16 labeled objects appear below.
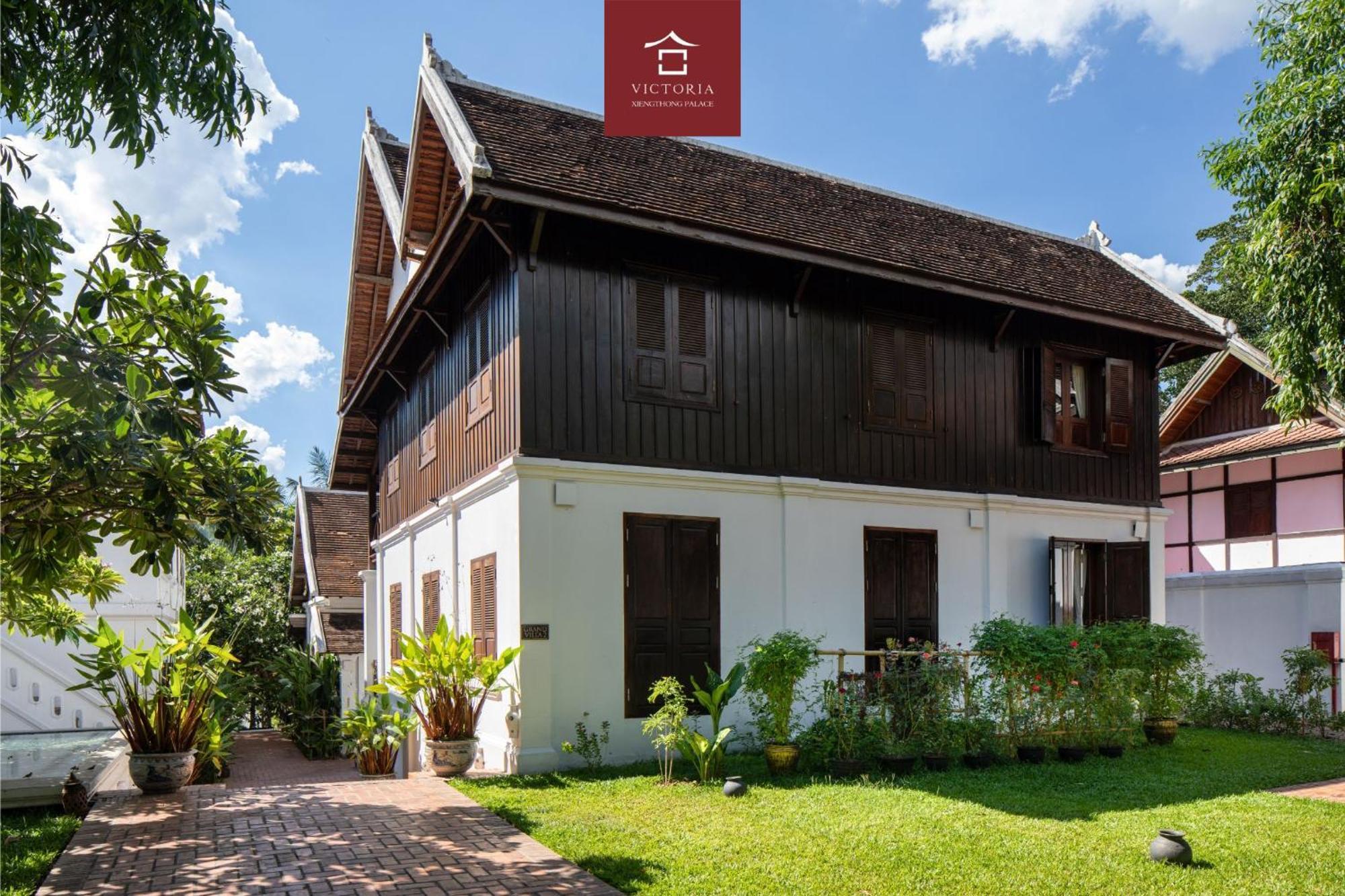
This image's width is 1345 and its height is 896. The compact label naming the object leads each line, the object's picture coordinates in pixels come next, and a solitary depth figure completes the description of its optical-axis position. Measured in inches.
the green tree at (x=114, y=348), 230.8
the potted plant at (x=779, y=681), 407.5
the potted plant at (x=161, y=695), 374.3
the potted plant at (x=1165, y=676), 504.4
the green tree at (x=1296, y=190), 446.6
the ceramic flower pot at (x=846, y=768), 399.5
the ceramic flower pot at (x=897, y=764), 411.5
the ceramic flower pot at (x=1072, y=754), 448.8
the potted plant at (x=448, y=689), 413.1
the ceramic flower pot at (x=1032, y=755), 442.9
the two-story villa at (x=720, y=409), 445.4
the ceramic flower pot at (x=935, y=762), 419.8
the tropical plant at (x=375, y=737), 474.9
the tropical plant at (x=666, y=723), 395.5
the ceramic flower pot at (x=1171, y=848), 276.2
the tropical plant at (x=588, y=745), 430.0
